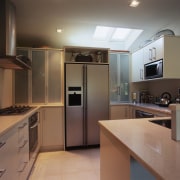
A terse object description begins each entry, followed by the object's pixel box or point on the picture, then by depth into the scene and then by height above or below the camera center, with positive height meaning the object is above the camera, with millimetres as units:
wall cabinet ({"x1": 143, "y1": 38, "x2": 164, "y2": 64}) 2969 +773
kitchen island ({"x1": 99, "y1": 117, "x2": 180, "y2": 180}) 782 -339
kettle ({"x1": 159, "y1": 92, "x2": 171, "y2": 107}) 3139 -150
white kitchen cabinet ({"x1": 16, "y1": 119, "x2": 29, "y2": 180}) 1805 -669
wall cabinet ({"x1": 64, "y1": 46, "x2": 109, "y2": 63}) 3663 +853
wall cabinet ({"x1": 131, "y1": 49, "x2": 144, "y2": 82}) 3654 +568
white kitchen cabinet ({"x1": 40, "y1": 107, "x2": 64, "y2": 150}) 3354 -733
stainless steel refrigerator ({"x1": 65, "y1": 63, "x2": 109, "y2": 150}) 3404 -215
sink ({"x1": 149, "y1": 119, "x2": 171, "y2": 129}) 1853 -342
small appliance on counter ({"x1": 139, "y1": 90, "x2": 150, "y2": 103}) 4008 -137
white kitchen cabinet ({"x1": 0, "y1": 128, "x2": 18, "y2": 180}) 1308 -554
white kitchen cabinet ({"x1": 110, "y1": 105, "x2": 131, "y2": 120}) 3797 -468
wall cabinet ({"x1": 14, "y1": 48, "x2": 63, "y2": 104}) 3471 +271
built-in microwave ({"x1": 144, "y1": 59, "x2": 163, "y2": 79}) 2967 +417
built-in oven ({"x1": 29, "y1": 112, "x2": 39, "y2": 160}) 2395 -670
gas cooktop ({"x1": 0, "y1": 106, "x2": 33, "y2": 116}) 2215 -276
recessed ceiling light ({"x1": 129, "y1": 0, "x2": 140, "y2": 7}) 2296 +1239
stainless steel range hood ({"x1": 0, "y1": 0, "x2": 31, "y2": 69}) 2091 +761
